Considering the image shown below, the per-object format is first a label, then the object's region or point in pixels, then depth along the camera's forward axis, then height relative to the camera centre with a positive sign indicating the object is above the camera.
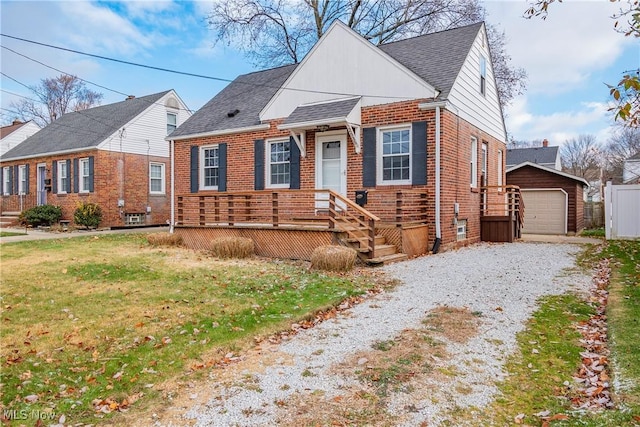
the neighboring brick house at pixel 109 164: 20.17 +2.20
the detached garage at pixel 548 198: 19.06 +0.38
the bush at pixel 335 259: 8.10 -0.96
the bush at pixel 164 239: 12.13 -0.88
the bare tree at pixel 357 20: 21.42 +9.48
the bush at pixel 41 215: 20.45 -0.34
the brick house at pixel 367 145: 10.51 +1.75
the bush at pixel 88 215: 19.20 -0.32
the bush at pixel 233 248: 10.12 -0.94
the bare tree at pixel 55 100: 37.72 +9.69
